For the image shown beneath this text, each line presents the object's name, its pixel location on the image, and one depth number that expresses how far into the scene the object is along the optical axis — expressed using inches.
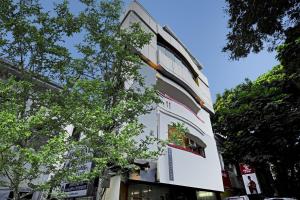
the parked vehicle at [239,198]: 526.4
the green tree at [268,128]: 605.3
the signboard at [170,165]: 401.1
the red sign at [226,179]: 697.0
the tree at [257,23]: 369.1
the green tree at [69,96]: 227.5
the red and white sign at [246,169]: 668.1
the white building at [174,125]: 396.5
